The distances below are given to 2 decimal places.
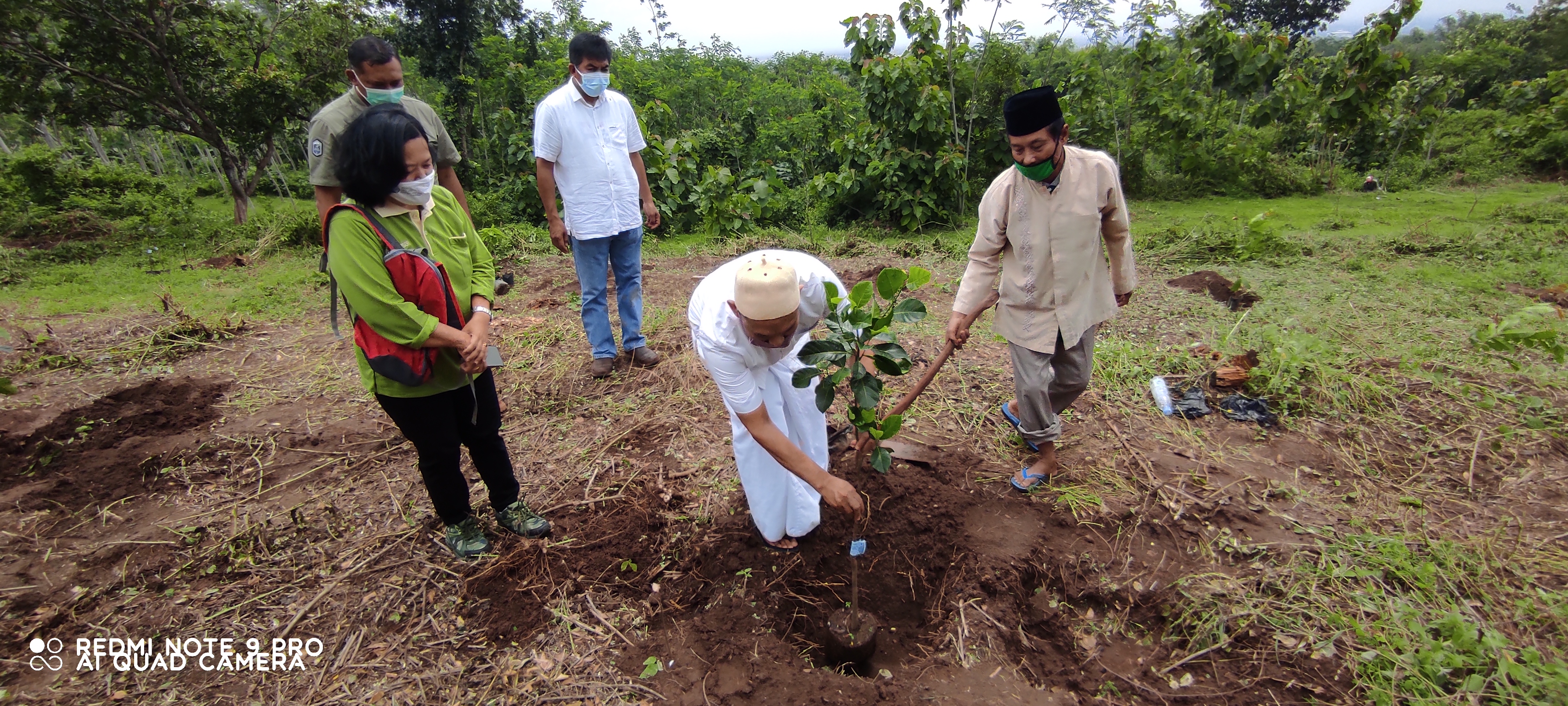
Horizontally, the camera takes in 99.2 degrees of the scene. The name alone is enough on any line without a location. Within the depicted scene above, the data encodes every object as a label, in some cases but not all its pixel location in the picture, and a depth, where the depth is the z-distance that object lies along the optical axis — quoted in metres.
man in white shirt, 3.40
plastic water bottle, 3.27
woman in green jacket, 1.85
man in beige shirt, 2.23
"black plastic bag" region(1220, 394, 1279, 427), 3.15
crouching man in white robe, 1.72
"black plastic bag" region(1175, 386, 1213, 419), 3.24
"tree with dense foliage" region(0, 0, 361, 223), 7.57
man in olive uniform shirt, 2.56
